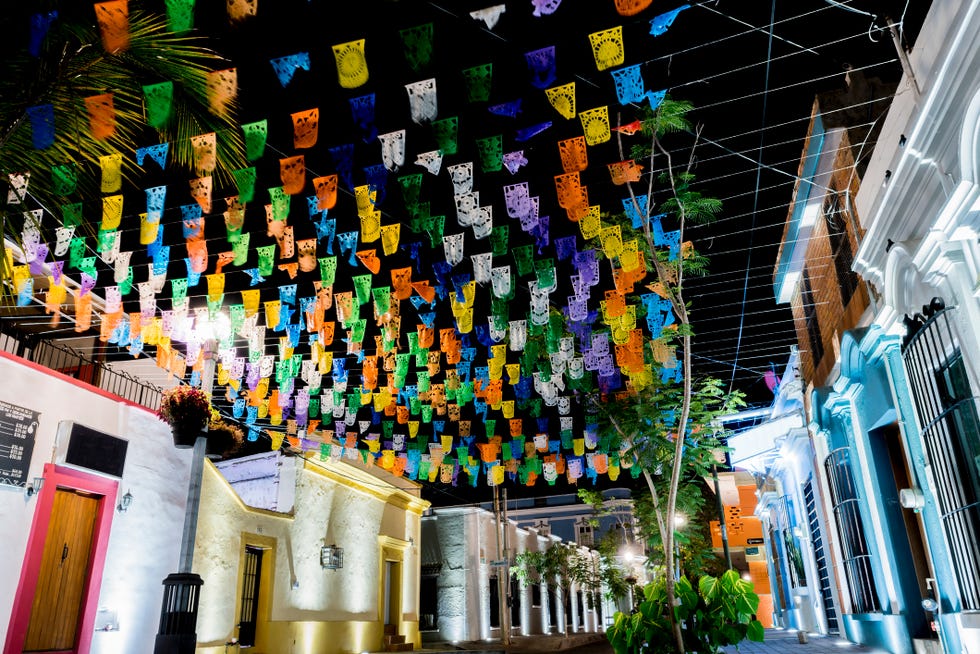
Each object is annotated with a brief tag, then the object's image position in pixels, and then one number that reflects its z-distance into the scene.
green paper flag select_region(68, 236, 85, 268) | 9.61
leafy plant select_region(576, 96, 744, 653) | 8.02
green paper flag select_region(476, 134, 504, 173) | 7.23
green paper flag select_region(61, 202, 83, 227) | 7.80
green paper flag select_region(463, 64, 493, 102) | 6.33
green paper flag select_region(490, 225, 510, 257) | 9.27
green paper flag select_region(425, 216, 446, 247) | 8.93
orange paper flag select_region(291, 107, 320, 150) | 7.12
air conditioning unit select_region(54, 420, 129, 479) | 8.63
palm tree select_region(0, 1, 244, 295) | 4.41
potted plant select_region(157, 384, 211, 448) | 8.95
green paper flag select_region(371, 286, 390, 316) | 10.86
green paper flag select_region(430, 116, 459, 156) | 7.24
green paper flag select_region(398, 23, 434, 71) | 6.06
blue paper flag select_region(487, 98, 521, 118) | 6.62
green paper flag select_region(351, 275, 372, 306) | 10.48
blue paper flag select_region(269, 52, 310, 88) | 6.09
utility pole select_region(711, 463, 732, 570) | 15.52
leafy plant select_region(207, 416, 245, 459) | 11.56
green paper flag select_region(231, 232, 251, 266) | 9.35
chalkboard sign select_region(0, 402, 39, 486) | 7.87
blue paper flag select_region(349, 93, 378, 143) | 6.67
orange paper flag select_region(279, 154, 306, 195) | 8.06
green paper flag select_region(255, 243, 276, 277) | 9.77
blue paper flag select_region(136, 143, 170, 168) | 7.16
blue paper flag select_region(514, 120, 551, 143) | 6.80
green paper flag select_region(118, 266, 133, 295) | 10.17
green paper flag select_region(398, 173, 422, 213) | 8.20
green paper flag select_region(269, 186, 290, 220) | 8.53
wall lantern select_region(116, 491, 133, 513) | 9.51
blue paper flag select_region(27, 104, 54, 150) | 4.51
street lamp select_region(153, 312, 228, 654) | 8.05
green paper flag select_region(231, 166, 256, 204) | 7.68
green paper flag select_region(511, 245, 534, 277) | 9.80
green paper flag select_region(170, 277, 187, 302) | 10.45
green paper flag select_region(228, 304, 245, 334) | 11.31
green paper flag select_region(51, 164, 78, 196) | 4.94
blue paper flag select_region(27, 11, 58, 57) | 4.35
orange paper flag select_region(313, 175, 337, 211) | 8.46
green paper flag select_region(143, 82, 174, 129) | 5.07
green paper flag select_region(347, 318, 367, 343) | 12.08
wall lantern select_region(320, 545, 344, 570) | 15.55
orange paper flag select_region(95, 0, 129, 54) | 4.67
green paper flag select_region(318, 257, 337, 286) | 9.96
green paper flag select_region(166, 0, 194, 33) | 5.55
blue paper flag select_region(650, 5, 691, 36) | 5.45
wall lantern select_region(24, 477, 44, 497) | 8.13
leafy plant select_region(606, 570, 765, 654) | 6.10
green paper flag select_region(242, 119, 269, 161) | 7.17
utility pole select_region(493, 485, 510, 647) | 20.77
